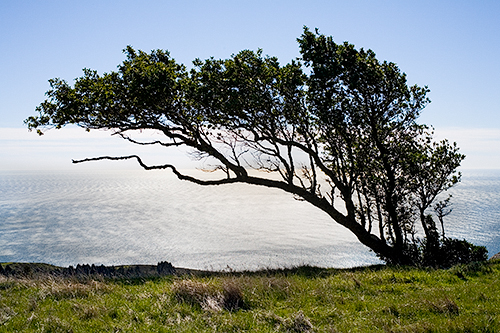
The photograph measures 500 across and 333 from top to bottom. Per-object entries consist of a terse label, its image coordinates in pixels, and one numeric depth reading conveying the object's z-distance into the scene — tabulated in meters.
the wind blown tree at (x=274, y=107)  16.02
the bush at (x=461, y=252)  21.20
